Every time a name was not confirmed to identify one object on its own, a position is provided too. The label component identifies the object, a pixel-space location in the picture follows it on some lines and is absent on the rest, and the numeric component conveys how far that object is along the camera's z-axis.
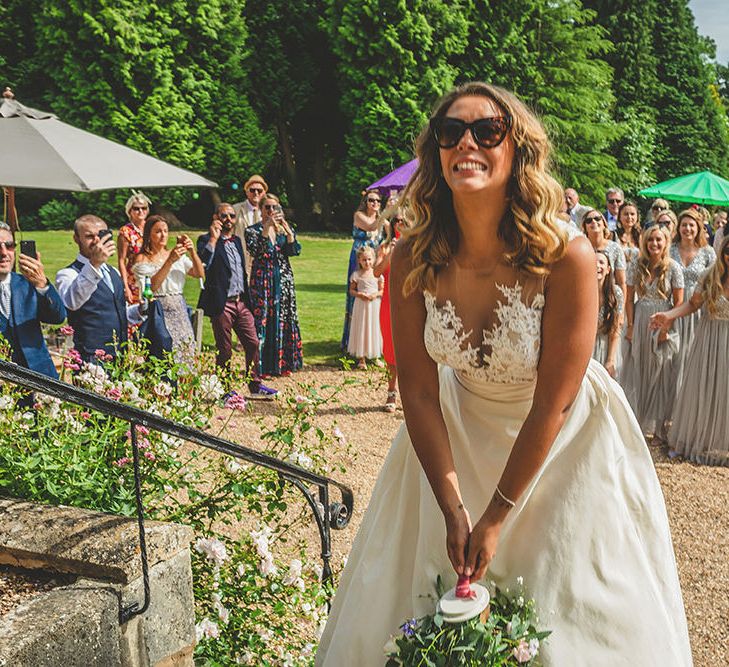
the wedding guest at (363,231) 10.34
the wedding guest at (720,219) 15.43
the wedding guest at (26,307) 5.28
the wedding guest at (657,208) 10.77
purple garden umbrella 12.95
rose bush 3.08
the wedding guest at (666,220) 9.32
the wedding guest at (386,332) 7.57
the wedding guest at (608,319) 6.14
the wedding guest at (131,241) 7.63
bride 2.27
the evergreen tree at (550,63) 26.73
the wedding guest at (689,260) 7.69
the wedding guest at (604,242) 6.99
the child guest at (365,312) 9.98
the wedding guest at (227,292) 8.32
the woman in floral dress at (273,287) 9.15
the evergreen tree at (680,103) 32.66
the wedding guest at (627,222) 9.26
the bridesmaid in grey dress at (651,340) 7.42
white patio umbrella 7.22
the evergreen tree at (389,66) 25.95
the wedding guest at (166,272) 7.45
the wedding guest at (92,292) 6.15
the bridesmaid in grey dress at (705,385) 6.86
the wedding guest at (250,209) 9.31
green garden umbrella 12.36
